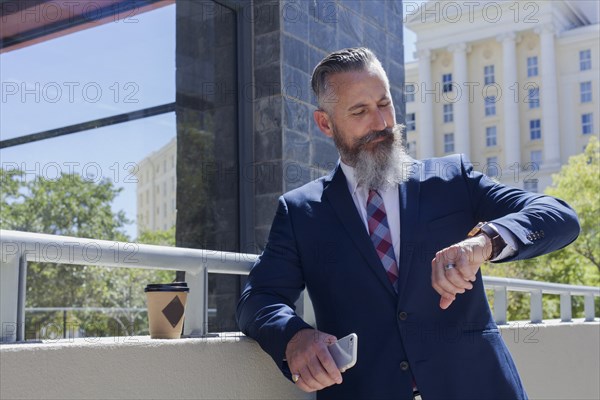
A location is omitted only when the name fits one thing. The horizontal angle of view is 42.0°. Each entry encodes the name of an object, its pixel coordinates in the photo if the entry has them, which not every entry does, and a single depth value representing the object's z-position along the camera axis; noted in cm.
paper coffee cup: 199
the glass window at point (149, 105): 479
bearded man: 196
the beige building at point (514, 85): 5638
